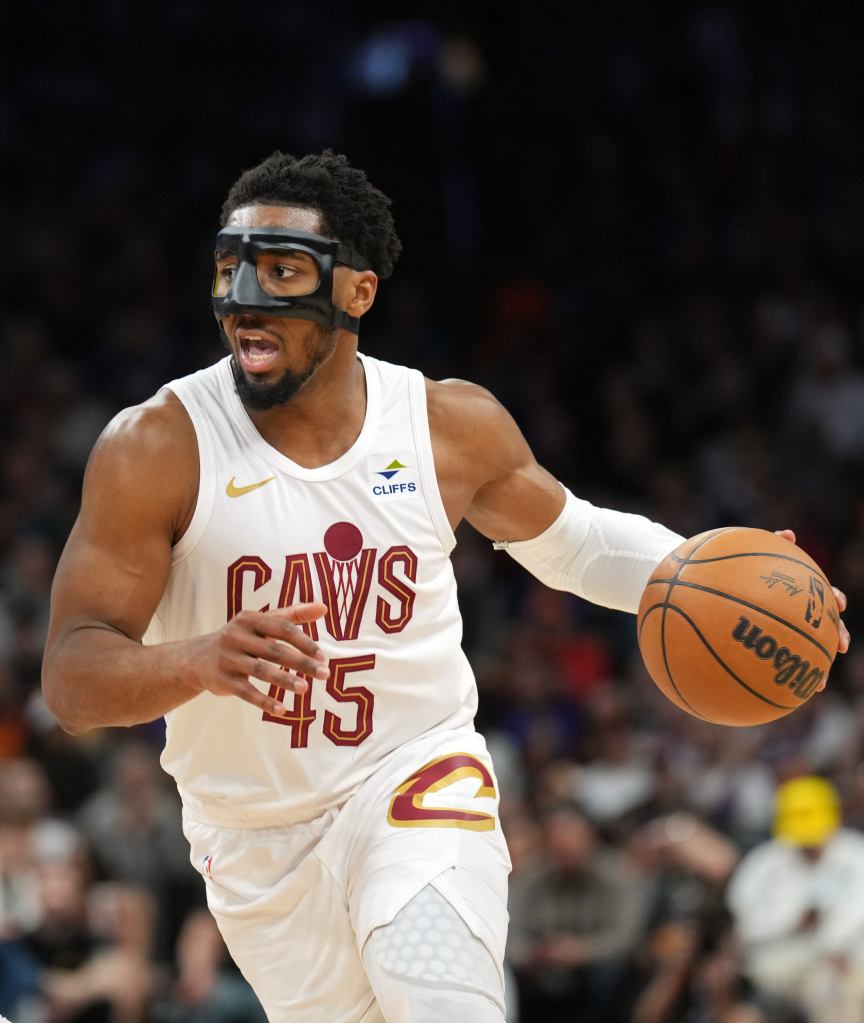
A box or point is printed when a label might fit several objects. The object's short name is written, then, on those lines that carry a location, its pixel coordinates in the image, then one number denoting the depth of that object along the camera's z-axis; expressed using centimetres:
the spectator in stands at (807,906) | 746
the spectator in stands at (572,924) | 793
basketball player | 367
